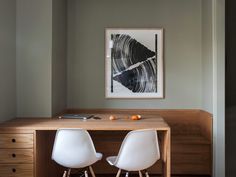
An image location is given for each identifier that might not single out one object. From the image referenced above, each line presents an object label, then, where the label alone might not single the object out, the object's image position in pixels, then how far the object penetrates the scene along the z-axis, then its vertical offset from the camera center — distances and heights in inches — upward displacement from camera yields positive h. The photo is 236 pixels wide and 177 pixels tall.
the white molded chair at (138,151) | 94.9 -21.6
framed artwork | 157.1 +15.1
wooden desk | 98.8 -19.5
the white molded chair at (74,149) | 94.9 -20.9
